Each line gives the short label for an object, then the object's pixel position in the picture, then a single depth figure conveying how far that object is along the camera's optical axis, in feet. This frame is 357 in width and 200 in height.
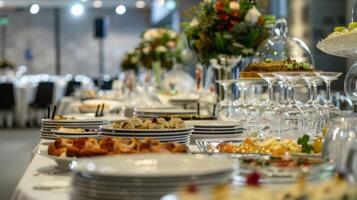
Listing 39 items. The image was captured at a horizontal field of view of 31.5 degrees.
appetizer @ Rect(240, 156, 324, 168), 4.03
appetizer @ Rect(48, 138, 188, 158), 4.77
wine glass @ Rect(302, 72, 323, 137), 6.49
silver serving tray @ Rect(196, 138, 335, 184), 3.67
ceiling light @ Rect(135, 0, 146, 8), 59.17
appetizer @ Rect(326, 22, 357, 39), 7.19
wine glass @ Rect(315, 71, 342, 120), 6.47
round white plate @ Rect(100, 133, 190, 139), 6.03
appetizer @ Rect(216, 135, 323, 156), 5.34
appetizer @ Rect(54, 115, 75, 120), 8.15
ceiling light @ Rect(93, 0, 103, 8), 58.22
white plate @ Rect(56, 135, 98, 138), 6.48
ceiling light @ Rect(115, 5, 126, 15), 62.18
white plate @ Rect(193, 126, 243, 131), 7.23
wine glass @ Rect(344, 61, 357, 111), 7.28
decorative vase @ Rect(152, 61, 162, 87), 19.47
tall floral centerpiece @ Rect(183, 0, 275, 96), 11.14
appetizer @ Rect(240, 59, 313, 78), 7.85
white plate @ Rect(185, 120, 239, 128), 7.27
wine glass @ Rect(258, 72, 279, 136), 6.75
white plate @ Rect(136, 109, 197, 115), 9.49
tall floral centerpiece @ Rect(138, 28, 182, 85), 19.81
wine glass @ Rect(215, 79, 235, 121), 8.87
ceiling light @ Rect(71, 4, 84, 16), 60.75
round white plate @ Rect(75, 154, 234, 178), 3.40
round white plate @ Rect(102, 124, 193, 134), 6.01
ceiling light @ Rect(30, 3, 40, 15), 59.99
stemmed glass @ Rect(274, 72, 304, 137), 6.46
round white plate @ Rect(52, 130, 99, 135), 6.49
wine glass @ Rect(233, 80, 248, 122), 8.48
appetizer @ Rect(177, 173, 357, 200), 2.73
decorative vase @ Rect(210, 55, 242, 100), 11.06
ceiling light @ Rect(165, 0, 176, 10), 41.59
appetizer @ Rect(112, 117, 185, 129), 6.20
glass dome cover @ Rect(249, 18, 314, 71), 8.95
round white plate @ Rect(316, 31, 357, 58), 7.06
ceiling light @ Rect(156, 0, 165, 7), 50.10
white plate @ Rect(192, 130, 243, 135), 7.22
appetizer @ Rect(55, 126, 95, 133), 6.59
